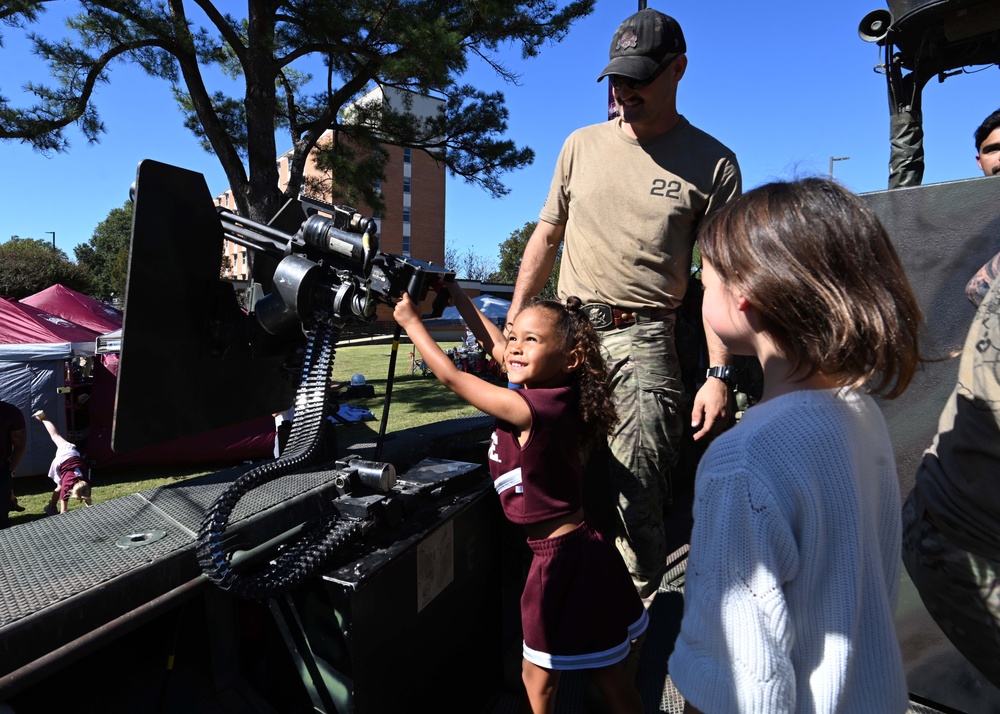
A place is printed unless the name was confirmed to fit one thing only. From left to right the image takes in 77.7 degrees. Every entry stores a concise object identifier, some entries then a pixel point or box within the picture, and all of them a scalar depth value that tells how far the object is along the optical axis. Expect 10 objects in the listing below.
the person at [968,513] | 1.18
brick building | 53.66
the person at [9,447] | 4.41
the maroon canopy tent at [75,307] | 11.48
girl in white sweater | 0.95
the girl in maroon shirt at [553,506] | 1.79
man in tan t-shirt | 2.20
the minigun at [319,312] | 1.52
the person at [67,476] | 5.39
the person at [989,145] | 2.41
